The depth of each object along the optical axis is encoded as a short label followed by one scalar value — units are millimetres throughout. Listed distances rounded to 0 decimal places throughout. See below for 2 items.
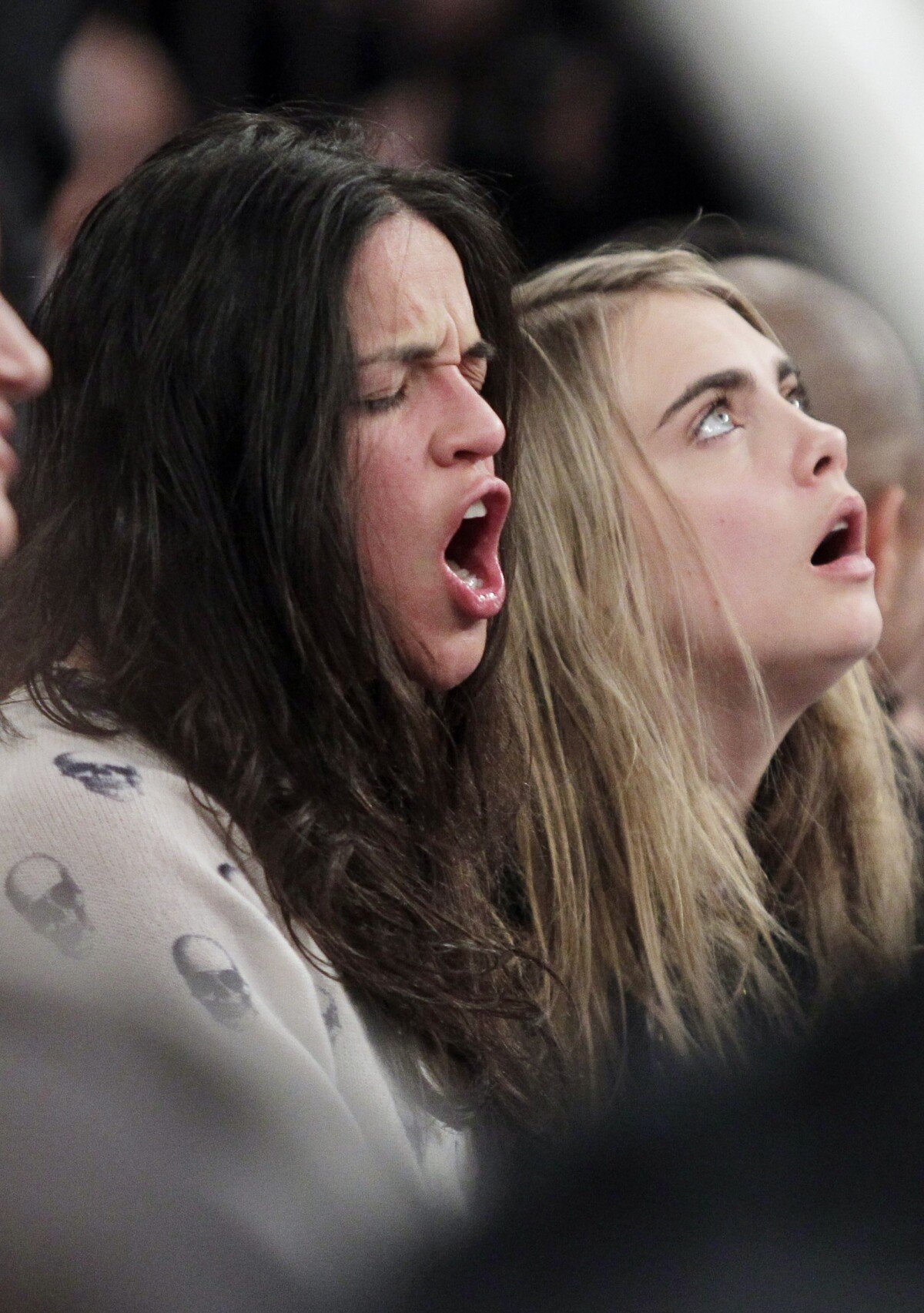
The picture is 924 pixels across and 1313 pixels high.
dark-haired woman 4848
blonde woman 5114
